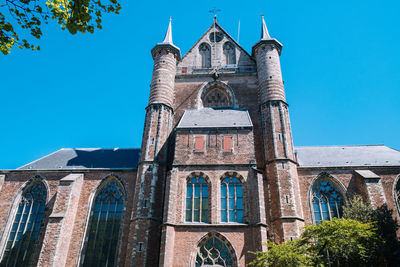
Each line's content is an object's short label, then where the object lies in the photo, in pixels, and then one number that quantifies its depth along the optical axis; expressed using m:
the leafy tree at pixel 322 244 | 12.89
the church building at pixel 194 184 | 16.86
